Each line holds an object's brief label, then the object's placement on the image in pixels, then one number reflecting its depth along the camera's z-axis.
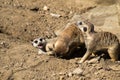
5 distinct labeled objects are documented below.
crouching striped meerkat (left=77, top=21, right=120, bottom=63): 11.02
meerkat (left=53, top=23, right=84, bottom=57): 11.64
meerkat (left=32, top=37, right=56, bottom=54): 12.12
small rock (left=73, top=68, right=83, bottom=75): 10.23
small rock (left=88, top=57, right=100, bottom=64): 11.00
